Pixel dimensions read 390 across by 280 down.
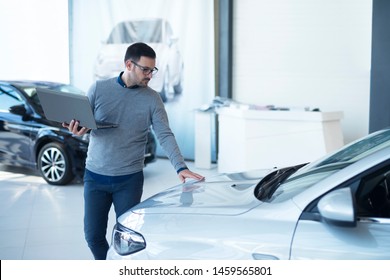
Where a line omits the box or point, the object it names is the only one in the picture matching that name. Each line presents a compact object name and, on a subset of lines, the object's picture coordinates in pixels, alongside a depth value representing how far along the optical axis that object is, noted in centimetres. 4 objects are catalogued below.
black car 816
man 391
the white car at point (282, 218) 256
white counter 802
